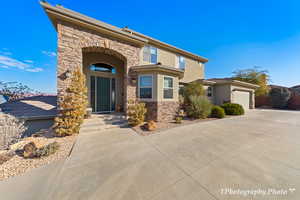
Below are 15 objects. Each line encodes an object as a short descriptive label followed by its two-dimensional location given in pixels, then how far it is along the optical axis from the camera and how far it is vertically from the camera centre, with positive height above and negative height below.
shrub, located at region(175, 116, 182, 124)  7.00 -1.31
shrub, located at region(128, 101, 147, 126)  6.14 -0.81
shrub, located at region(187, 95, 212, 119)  8.40 -0.63
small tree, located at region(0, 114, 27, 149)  3.49 -1.06
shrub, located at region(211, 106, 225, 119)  8.82 -1.02
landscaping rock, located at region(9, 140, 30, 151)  3.52 -1.56
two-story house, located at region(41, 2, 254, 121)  5.24 +2.04
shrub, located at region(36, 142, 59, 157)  3.14 -1.52
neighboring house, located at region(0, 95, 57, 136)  5.40 -0.67
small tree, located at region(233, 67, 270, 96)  17.20 +3.55
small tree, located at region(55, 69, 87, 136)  4.72 -0.37
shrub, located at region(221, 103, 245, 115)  10.35 -0.88
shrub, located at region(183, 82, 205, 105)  10.41 +0.97
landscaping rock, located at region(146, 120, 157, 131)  5.58 -1.38
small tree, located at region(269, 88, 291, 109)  17.05 +0.48
